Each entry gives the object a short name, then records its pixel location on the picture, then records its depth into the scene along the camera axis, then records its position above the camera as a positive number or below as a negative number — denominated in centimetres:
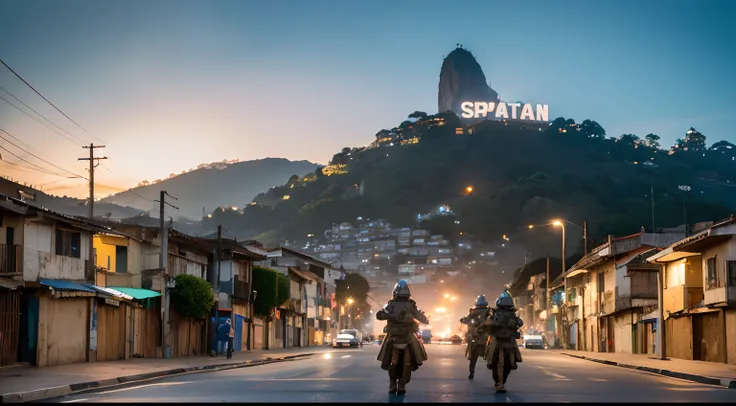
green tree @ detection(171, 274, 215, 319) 4516 -23
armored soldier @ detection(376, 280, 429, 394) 1772 -103
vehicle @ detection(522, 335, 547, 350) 7694 -431
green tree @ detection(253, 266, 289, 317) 6575 +16
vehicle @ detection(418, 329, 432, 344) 10119 -509
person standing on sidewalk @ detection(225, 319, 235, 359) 4332 -234
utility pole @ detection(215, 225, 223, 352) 4694 +26
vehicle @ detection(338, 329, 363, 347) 7471 -351
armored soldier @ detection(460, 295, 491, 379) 2692 -135
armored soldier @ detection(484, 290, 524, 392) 1900 -117
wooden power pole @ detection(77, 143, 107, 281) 5846 +777
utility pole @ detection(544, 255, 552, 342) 9432 -266
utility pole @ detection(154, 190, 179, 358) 4278 +12
